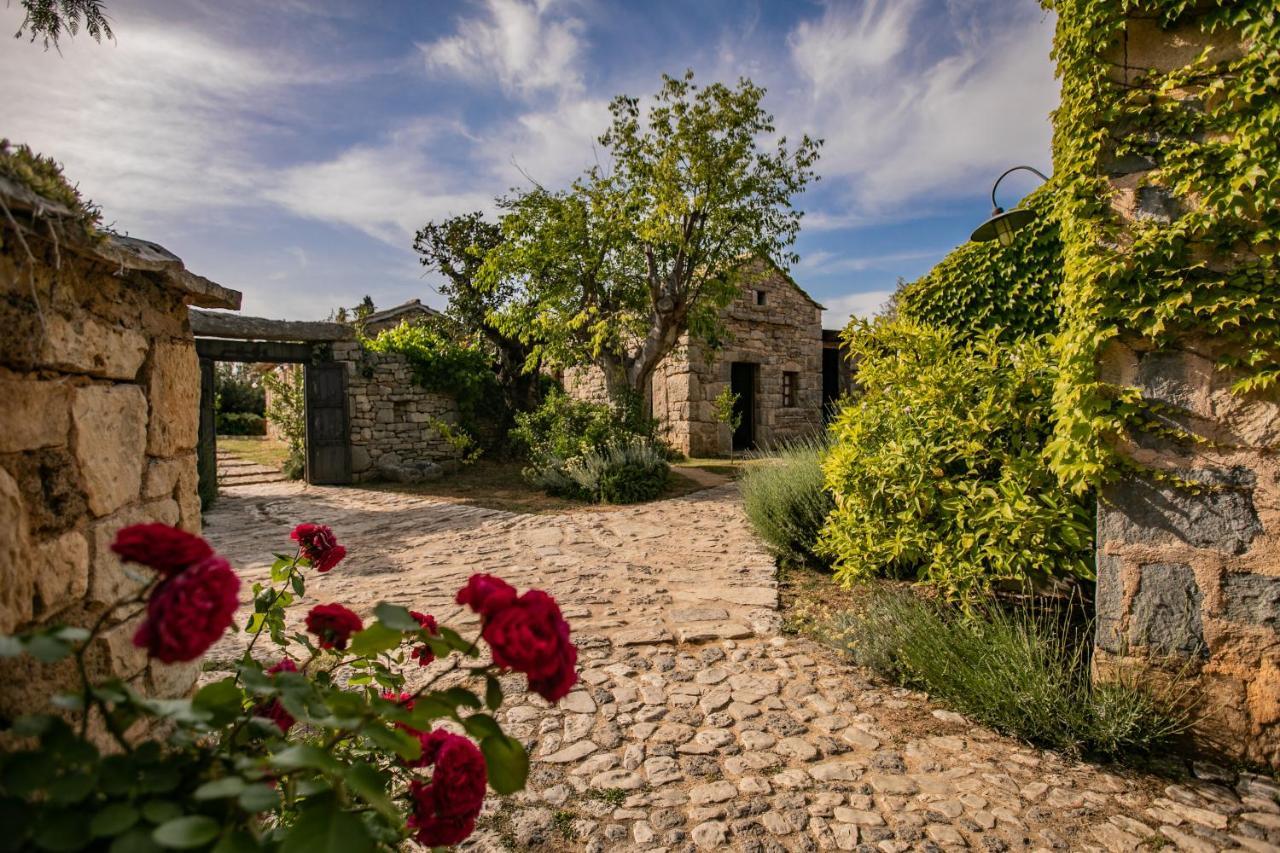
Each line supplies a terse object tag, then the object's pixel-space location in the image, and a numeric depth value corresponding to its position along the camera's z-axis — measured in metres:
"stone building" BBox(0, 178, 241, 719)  1.16
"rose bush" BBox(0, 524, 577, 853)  0.78
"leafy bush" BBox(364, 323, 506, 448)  11.38
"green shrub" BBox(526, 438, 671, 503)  8.79
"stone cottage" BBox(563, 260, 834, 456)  12.45
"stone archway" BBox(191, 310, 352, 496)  9.38
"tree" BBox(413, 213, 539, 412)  12.65
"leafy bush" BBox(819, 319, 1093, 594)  3.07
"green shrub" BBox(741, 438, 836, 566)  5.35
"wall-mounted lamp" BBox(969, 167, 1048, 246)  4.56
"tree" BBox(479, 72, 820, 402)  9.02
